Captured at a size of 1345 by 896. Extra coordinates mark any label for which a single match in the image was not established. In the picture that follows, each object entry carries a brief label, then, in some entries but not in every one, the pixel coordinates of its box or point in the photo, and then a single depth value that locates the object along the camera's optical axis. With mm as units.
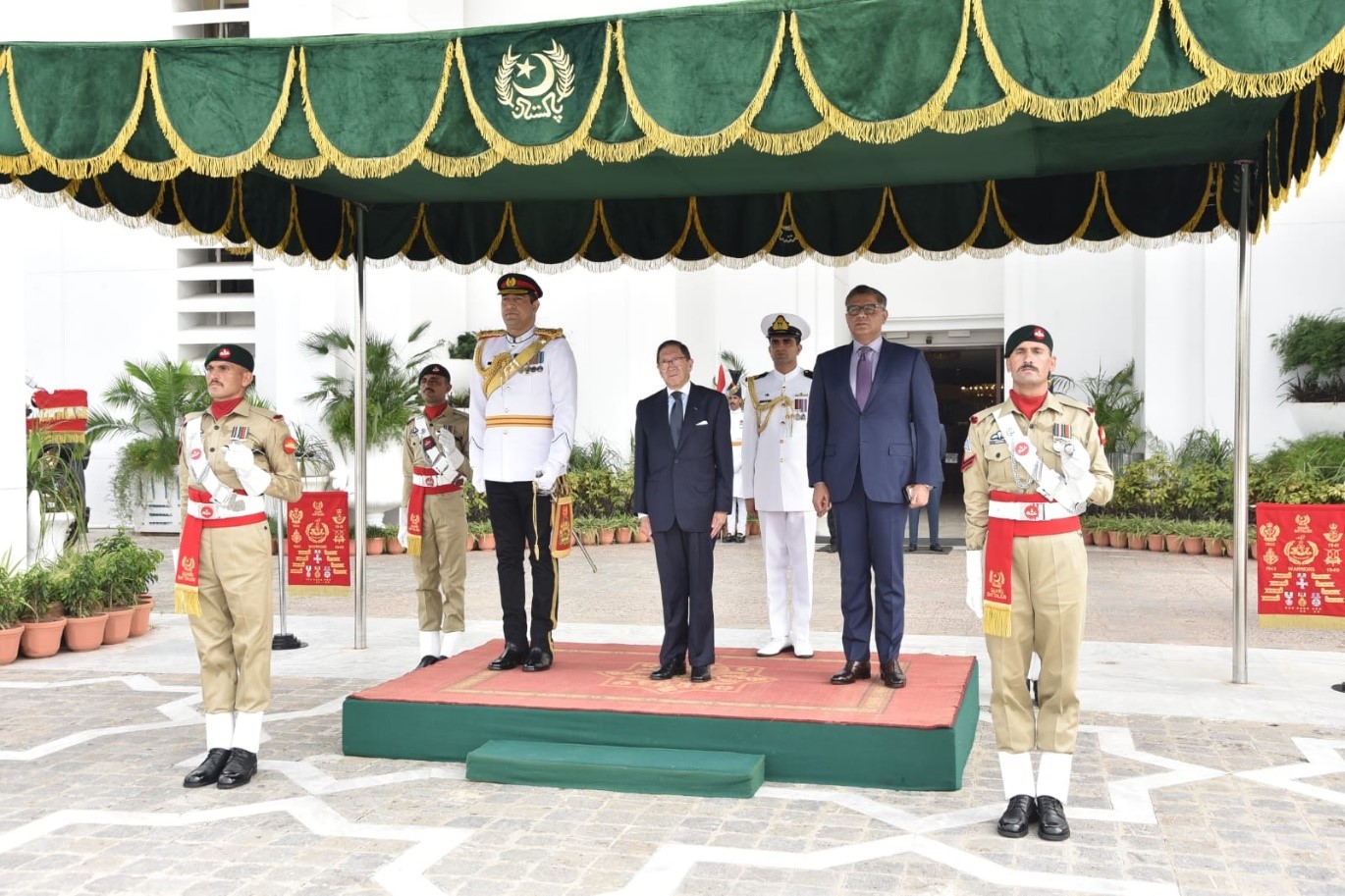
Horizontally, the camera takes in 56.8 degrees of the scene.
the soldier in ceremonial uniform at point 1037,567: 4344
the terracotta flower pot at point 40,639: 8086
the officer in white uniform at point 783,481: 6562
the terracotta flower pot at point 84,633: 8344
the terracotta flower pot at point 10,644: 7879
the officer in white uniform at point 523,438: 6090
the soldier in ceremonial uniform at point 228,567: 5074
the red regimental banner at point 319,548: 8484
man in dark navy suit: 5523
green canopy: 4352
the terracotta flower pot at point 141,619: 8969
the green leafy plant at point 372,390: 15586
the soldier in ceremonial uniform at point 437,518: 7230
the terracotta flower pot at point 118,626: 8672
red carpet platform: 4953
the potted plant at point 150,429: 16766
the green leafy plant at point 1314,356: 15656
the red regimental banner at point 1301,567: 7035
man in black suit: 5746
